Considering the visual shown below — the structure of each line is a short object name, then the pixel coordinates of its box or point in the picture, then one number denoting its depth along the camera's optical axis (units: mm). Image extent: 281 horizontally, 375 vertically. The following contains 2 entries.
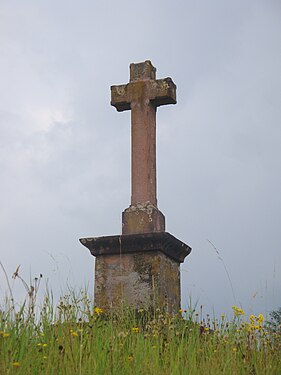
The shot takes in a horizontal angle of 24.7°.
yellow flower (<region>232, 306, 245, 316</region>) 4977
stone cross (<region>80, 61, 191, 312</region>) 6195
